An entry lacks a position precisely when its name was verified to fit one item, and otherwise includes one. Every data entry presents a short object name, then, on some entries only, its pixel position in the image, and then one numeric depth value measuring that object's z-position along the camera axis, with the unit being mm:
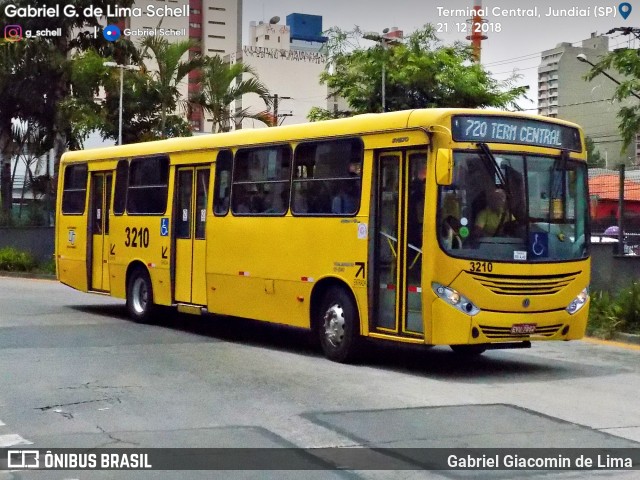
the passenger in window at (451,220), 11617
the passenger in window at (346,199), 12703
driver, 11734
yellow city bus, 11648
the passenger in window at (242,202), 14812
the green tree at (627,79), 22062
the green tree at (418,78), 39719
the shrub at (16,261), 32625
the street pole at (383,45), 39062
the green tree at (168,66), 34750
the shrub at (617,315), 16109
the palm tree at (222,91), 34875
